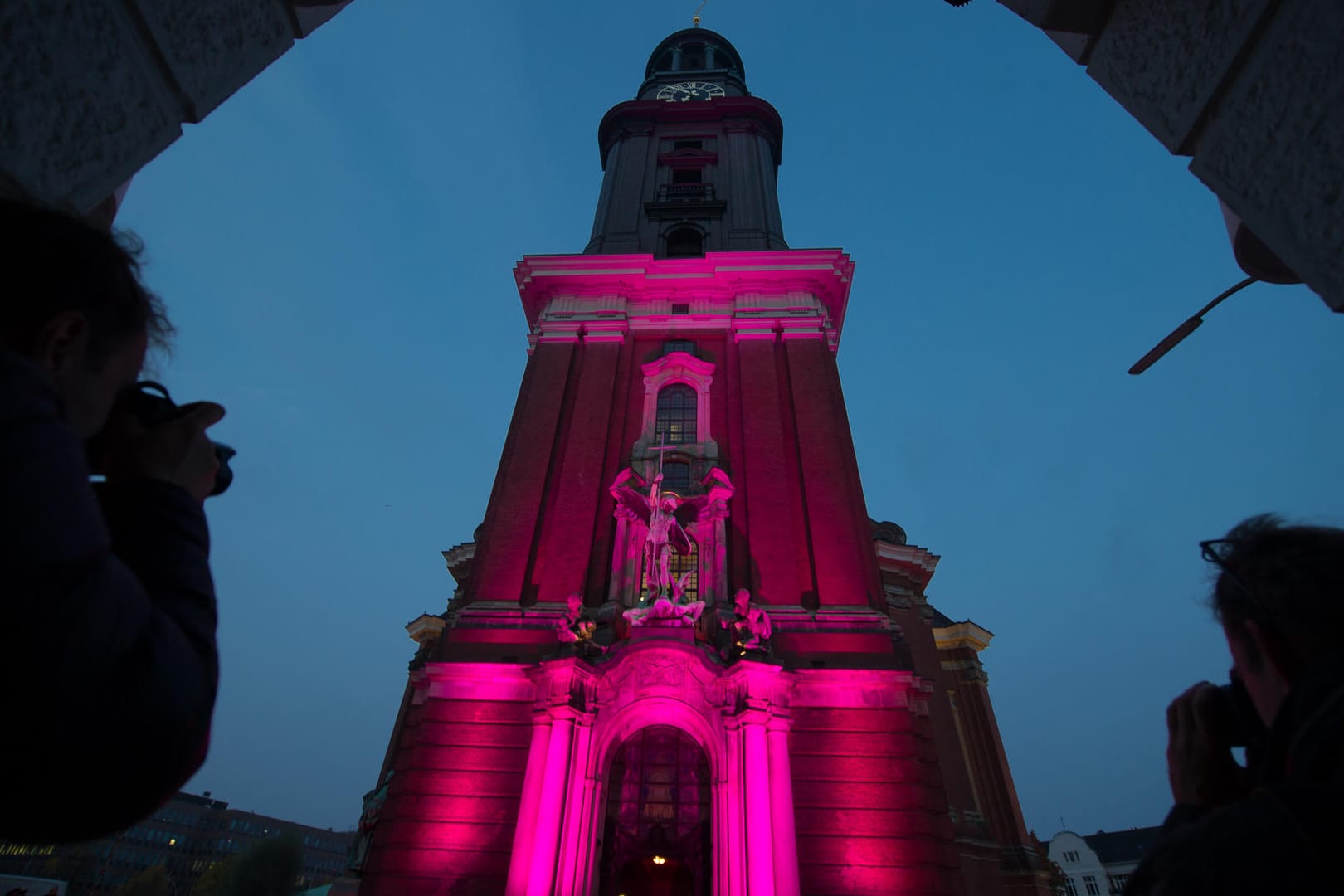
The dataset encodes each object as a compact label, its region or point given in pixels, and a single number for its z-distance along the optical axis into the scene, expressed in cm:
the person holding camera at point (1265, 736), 101
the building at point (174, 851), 4572
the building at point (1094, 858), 5166
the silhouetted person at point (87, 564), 81
